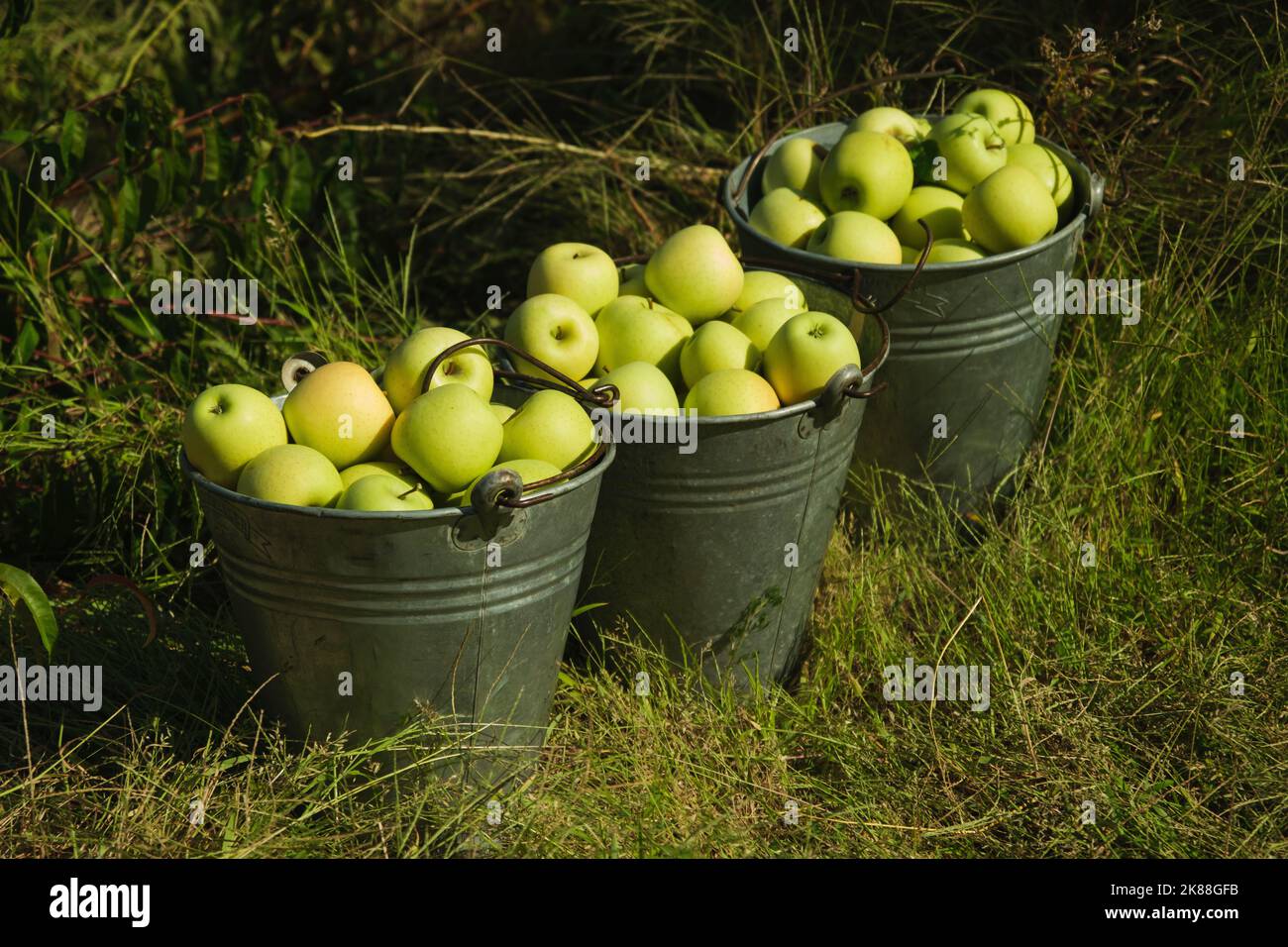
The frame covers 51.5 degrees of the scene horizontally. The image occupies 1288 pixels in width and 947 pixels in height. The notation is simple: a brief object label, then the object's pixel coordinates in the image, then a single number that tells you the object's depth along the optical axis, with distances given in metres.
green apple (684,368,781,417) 2.36
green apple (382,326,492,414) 2.29
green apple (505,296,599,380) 2.47
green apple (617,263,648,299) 2.76
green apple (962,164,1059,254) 2.85
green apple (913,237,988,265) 2.85
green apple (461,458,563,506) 2.07
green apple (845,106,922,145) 3.14
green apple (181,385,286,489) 2.10
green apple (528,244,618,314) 2.61
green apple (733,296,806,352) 2.58
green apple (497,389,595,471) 2.15
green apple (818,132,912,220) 2.93
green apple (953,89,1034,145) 3.18
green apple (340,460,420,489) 2.12
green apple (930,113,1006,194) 3.02
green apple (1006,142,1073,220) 3.06
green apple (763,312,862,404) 2.40
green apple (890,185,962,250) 2.99
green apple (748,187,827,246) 2.95
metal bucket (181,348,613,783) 1.96
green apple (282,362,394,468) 2.17
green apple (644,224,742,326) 2.62
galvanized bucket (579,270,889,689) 2.35
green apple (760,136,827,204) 3.13
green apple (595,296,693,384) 2.56
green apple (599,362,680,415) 2.38
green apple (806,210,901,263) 2.79
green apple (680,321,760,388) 2.49
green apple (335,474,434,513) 1.98
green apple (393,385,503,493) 2.06
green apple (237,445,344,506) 2.01
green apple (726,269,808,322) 2.71
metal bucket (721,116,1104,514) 2.80
